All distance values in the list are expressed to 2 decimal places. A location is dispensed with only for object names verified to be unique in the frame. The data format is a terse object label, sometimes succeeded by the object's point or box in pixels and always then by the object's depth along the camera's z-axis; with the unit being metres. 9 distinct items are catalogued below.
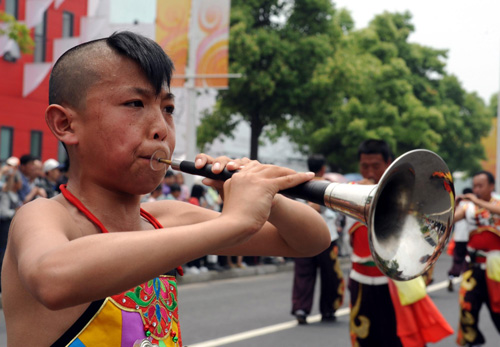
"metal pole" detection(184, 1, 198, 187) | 15.64
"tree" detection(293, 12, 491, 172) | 31.34
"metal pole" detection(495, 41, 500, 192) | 25.92
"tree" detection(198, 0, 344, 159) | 22.86
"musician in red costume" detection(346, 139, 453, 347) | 5.52
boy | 1.53
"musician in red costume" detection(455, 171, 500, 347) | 7.12
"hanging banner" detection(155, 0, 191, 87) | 14.61
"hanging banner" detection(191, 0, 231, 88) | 15.34
